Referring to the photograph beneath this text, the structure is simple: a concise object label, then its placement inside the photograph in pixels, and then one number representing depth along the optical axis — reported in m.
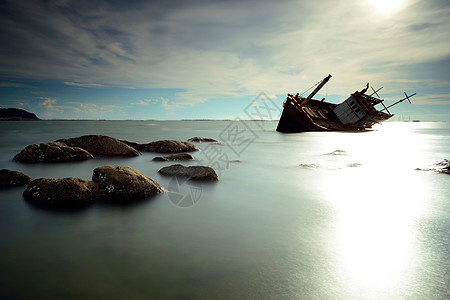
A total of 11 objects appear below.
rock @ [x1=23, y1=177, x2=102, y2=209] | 6.10
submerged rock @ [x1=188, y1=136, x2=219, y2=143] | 25.82
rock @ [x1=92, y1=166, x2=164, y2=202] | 6.62
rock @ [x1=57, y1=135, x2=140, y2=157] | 13.99
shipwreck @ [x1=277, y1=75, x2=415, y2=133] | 37.94
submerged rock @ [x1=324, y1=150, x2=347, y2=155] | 18.77
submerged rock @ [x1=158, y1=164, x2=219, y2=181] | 8.91
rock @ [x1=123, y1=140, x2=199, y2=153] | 16.16
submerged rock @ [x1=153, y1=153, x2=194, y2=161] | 13.21
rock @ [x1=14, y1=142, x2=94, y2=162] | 11.75
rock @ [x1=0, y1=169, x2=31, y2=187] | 7.55
